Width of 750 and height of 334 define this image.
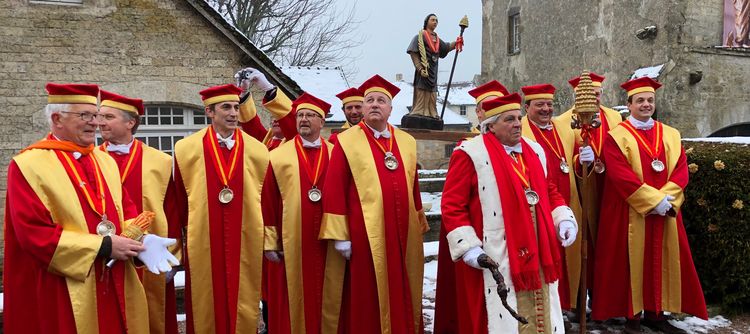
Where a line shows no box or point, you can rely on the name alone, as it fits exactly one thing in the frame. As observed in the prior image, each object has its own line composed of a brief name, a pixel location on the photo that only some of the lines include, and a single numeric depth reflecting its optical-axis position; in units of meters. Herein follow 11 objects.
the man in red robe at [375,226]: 4.26
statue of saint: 8.40
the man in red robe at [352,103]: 5.27
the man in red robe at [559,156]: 5.12
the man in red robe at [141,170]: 4.00
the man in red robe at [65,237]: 2.98
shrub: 5.34
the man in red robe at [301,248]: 4.45
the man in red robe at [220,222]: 4.12
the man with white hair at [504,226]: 3.59
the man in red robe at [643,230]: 4.93
